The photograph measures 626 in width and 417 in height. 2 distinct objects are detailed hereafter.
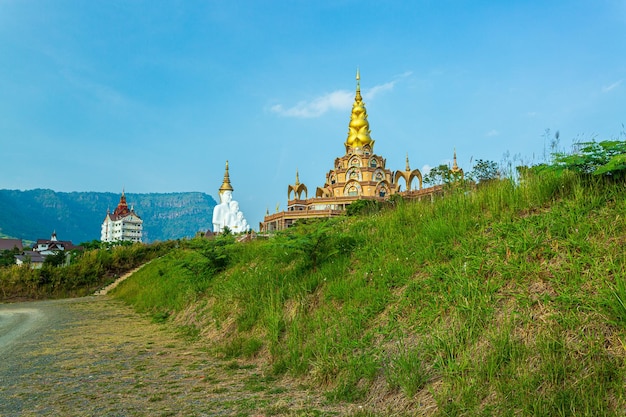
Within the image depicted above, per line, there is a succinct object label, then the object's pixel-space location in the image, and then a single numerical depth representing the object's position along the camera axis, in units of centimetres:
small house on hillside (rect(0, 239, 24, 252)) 8712
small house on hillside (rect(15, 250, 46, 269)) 5520
